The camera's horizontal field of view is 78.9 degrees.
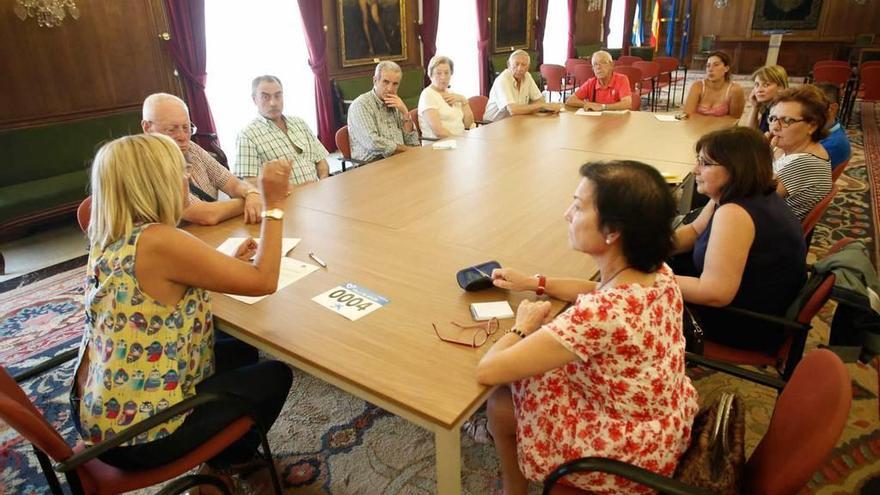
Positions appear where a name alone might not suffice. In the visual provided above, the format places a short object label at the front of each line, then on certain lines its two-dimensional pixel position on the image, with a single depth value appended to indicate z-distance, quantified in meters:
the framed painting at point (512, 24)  9.05
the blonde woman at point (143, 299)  1.32
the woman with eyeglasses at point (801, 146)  2.35
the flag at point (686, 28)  13.80
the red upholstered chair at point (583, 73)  8.58
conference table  1.25
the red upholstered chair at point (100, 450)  1.14
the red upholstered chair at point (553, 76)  8.65
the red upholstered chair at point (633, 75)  7.55
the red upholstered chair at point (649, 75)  8.23
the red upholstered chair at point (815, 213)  2.17
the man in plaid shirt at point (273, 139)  3.02
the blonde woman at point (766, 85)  3.83
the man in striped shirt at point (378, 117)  3.78
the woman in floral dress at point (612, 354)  1.14
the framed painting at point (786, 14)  12.28
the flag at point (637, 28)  13.26
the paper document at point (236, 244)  1.98
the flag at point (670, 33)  13.69
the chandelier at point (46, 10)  4.08
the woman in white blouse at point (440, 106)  4.34
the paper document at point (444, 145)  3.65
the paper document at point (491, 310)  1.49
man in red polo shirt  5.05
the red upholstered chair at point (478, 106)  5.23
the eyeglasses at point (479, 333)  1.38
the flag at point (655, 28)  13.73
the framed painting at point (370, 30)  6.44
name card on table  1.55
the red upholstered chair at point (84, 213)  2.12
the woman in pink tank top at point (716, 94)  4.48
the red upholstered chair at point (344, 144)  3.89
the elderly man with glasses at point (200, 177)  2.28
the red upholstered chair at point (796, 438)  0.97
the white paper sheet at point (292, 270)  1.75
